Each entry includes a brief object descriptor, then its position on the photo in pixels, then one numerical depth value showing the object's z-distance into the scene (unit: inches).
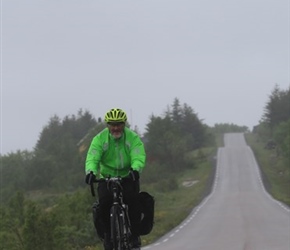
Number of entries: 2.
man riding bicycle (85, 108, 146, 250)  700.0
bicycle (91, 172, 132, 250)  702.5
